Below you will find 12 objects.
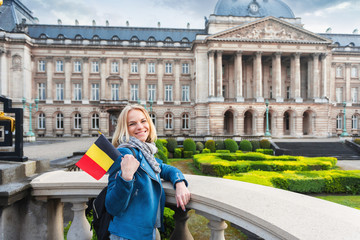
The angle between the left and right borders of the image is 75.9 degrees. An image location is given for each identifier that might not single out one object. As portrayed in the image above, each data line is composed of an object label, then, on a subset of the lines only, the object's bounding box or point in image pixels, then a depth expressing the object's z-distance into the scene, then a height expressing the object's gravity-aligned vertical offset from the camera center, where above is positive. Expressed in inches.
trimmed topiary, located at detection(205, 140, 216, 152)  853.6 -91.0
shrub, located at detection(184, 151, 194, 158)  784.0 -113.7
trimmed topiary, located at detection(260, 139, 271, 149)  893.2 -91.1
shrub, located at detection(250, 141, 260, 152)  902.4 -95.9
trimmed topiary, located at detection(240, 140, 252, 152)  867.4 -95.7
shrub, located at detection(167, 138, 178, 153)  818.2 -86.6
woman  69.9 -22.0
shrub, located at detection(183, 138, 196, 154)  800.3 -86.8
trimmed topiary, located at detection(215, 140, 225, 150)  873.5 -92.8
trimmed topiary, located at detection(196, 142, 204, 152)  863.7 -95.8
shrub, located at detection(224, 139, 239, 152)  851.3 -91.0
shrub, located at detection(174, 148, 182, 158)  783.7 -110.1
